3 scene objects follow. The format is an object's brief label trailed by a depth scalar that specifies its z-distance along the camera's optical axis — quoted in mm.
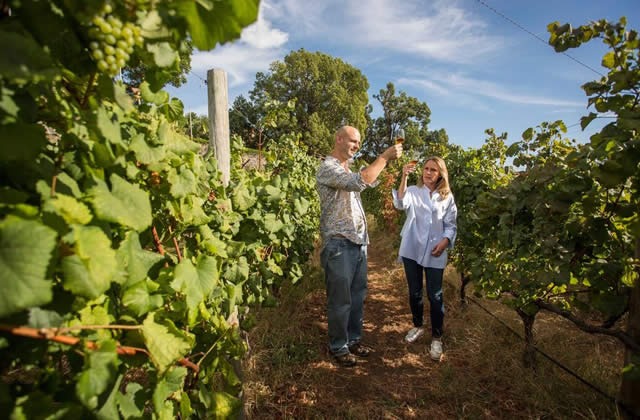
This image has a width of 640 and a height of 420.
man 2625
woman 2928
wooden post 1933
